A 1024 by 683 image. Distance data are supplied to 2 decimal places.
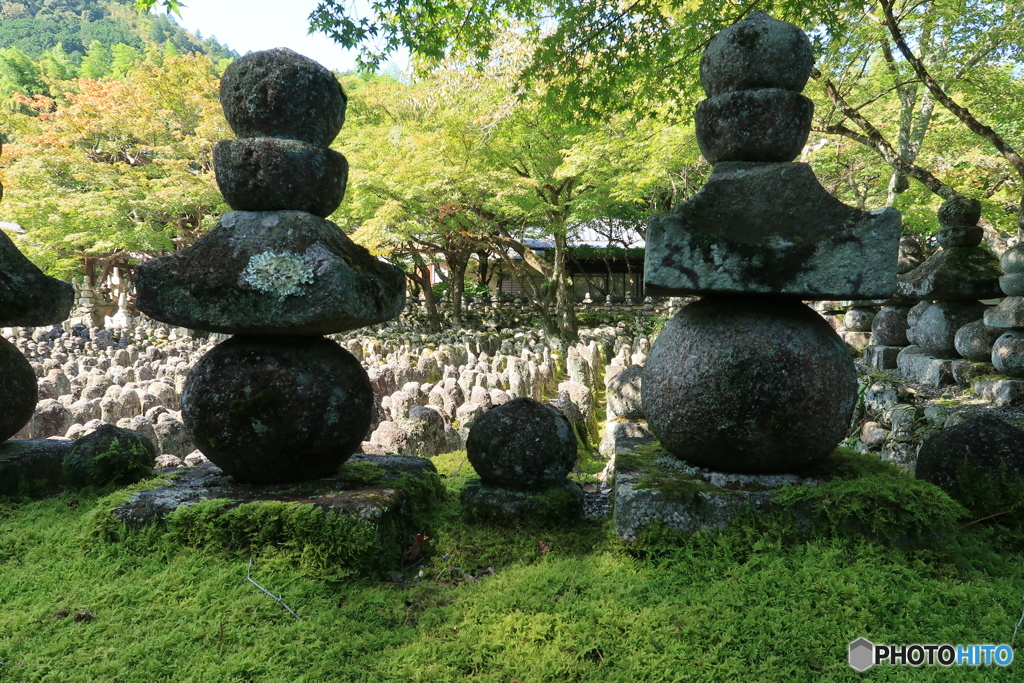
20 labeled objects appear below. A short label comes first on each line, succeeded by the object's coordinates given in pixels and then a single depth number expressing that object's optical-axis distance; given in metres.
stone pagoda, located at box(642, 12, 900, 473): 3.04
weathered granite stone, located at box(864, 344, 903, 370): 8.20
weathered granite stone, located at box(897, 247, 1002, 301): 6.66
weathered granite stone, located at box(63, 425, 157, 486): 4.45
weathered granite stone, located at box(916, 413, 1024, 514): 3.26
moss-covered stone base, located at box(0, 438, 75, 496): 4.29
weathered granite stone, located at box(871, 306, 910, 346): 8.45
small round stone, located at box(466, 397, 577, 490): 4.11
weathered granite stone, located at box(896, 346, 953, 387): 6.50
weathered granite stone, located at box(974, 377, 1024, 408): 5.28
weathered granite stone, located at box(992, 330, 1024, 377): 5.41
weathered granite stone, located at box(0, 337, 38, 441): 4.18
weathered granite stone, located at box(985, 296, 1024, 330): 5.42
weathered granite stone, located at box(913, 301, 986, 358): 6.79
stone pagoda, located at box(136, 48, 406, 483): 3.25
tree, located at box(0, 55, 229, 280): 18.78
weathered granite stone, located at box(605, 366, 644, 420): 7.11
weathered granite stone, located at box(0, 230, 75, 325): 3.96
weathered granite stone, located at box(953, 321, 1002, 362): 6.06
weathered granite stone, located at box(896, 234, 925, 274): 10.52
